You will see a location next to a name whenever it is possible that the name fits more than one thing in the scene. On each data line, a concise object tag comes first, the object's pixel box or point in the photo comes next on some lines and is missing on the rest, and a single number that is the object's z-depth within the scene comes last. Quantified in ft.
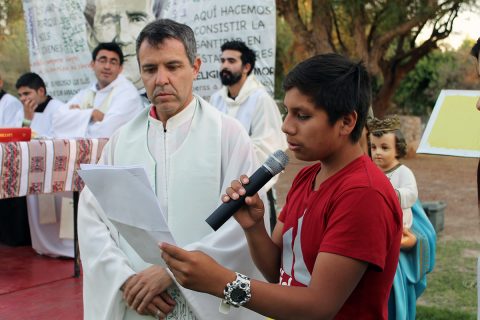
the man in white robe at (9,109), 23.07
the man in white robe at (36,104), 21.01
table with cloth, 13.76
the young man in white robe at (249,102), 16.96
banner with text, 18.26
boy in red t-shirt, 4.61
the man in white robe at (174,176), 6.90
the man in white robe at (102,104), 17.95
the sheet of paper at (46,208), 18.10
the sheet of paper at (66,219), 17.54
